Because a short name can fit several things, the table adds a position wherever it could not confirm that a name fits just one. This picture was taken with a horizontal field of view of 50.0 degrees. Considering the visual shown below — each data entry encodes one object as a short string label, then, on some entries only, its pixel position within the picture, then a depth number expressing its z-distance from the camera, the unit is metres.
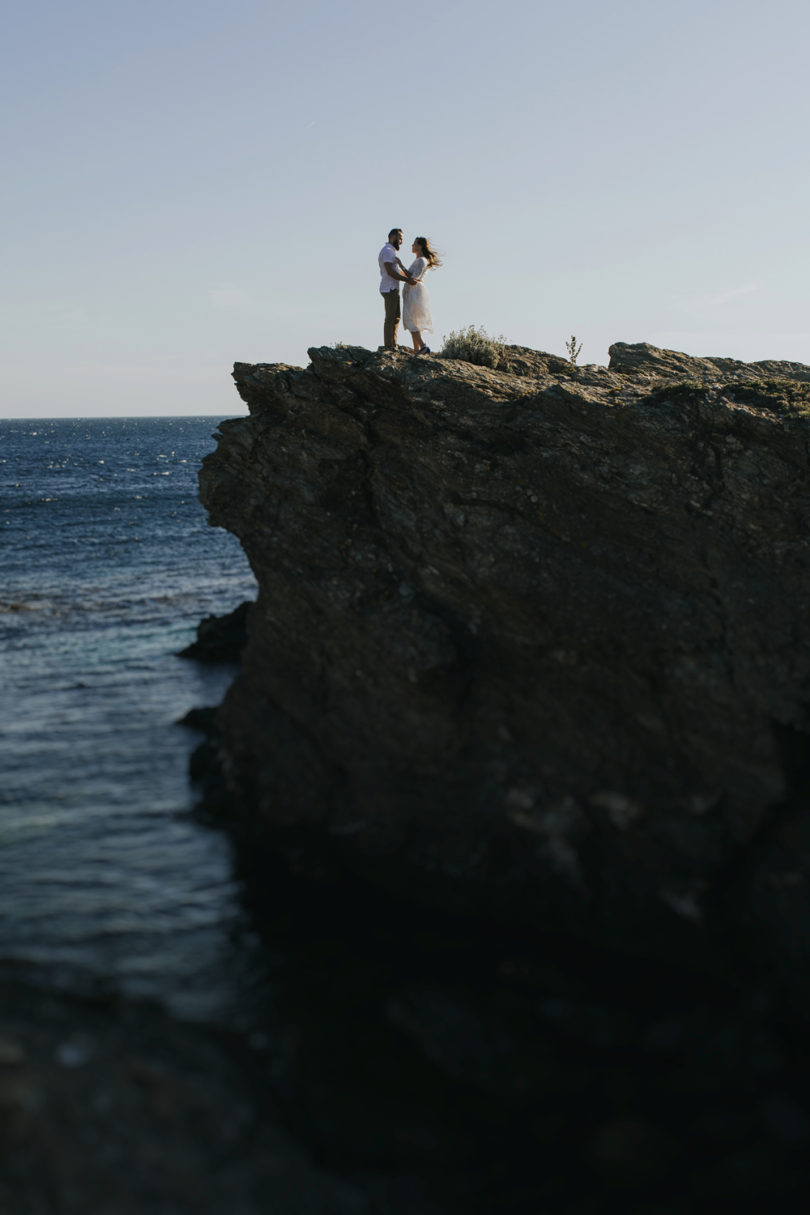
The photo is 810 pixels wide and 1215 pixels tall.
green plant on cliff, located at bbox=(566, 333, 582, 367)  24.13
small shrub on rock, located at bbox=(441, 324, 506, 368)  22.23
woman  22.58
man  22.55
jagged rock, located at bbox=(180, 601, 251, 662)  29.84
